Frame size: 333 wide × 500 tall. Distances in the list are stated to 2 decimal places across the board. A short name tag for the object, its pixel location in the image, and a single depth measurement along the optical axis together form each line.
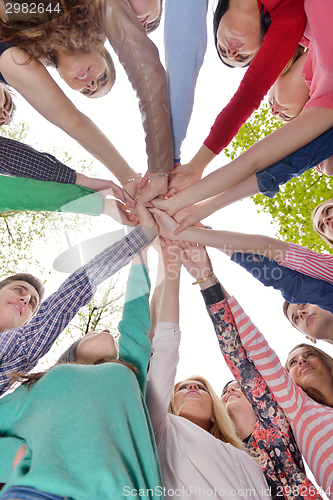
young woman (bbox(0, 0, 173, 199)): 1.05
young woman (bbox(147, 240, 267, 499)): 1.19
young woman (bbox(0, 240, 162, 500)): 0.79
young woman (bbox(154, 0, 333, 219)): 1.18
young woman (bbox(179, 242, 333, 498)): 1.31
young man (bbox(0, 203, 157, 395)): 1.18
